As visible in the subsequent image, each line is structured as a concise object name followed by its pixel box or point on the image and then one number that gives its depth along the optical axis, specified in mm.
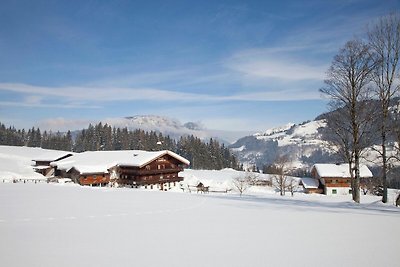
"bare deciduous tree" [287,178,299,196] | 73175
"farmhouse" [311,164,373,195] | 70562
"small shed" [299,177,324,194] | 71438
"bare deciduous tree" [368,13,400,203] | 18734
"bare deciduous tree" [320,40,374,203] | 19047
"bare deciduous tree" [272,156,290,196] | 57162
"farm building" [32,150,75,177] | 69188
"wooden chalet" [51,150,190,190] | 51844
